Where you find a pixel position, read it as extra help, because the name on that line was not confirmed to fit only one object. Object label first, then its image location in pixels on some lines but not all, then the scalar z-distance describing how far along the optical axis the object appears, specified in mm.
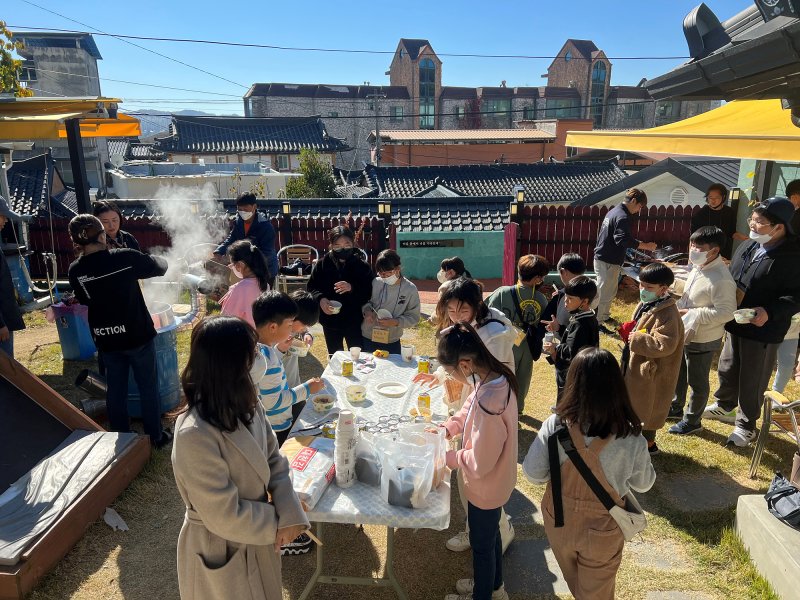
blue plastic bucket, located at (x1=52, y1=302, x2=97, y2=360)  6418
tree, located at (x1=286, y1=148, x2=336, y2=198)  23969
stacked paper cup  2682
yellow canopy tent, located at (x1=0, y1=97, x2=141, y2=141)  5656
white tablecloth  2506
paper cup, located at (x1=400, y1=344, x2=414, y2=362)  4402
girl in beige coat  1911
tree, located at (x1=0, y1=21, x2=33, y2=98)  9938
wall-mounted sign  10562
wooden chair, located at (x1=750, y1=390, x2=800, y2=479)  3621
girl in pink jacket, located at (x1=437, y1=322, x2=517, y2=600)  2436
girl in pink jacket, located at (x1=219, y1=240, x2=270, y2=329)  4031
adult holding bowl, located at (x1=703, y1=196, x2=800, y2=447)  4258
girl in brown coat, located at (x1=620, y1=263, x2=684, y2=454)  3811
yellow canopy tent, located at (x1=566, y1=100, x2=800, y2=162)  4645
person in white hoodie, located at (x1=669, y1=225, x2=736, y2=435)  4234
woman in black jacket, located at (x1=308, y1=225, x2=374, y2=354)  4820
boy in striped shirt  3027
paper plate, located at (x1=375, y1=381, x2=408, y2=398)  3803
